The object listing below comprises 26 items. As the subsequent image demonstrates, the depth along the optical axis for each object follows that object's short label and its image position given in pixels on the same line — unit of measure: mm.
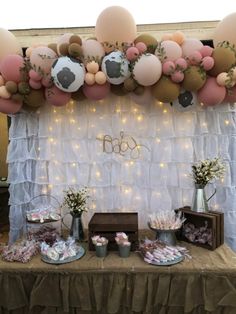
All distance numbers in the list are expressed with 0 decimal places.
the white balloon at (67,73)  1860
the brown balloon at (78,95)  2143
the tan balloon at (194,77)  1887
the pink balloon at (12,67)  1983
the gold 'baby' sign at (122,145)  2332
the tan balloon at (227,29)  1917
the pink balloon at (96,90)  2014
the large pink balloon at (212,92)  1958
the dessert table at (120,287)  1669
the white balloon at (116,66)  1872
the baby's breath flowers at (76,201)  2074
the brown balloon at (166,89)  1921
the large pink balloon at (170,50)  1883
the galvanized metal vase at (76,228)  2102
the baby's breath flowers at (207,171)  1980
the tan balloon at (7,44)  2047
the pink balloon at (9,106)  2078
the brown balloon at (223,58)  1875
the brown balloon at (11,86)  2006
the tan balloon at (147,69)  1821
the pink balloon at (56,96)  2023
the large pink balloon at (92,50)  1936
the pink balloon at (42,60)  1951
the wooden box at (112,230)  1935
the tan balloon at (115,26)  1889
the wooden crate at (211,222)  1919
